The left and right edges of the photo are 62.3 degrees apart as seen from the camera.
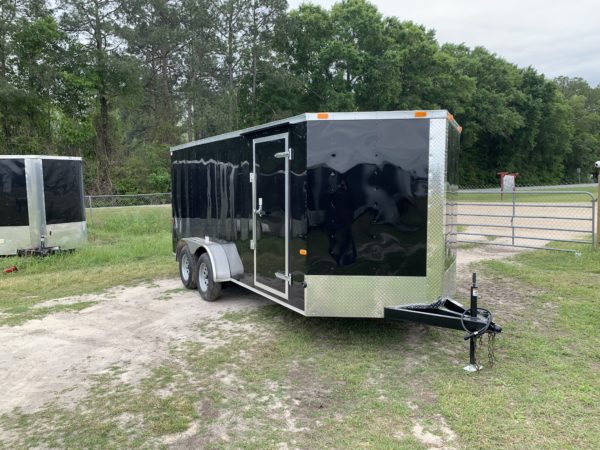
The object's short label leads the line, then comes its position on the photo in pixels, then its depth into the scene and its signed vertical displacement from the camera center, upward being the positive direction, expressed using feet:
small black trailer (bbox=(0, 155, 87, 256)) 35.96 -1.04
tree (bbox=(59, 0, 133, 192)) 104.58 +27.50
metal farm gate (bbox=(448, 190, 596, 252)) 38.58 -4.51
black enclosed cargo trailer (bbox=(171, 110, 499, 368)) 15.96 -0.96
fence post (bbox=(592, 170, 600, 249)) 34.10 -3.73
